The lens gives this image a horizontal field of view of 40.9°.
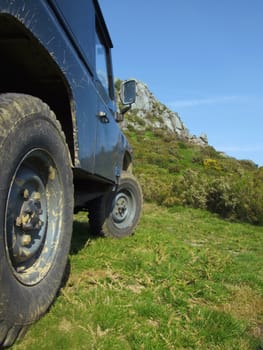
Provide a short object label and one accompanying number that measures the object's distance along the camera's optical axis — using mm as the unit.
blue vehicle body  1837
